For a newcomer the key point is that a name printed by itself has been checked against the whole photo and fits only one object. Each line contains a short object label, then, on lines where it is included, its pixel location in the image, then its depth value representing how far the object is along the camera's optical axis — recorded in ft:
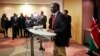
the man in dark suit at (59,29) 4.42
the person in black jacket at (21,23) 14.05
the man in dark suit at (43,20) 11.36
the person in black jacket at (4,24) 14.09
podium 4.40
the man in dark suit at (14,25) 13.58
